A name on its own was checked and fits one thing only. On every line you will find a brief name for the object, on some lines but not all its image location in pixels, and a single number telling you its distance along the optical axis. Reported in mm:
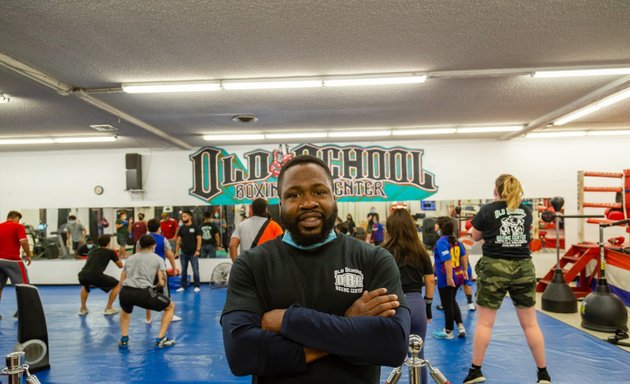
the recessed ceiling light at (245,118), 7047
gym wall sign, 9664
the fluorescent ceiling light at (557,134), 9062
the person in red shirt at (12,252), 6254
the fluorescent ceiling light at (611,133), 9059
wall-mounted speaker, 9703
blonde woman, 3398
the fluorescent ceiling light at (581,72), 4925
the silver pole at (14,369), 1585
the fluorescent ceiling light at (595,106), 5922
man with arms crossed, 1307
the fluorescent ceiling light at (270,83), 5172
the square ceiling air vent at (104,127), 7512
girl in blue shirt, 4801
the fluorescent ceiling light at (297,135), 8652
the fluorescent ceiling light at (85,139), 8695
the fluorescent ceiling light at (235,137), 8703
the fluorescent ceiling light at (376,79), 5086
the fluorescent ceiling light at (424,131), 8562
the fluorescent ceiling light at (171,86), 5203
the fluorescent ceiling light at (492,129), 8336
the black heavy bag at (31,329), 4137
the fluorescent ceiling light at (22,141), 8781
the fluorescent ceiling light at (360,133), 8656
